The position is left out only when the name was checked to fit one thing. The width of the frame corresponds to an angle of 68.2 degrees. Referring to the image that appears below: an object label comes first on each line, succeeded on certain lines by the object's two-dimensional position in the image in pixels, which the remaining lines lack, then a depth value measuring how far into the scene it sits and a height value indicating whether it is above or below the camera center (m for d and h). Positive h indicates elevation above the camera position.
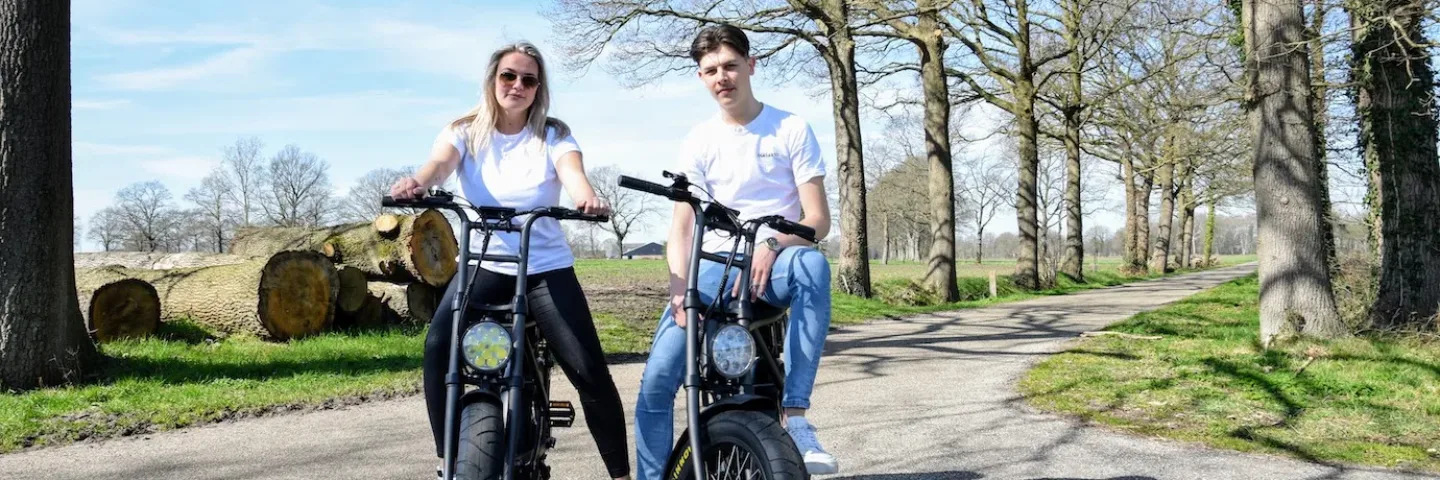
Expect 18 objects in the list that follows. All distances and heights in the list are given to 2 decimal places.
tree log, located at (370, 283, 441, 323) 11.68 -0.33
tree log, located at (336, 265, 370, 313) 11.19 -0.21
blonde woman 3.46 +0.26
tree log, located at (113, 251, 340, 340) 10.36 -0.23
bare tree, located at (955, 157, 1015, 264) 60.62 +4.20
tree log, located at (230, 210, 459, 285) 11.67 +0.26
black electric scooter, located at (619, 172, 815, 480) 2.85 -0.34
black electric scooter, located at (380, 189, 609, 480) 3.01 -0.34
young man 3.28 +0.18
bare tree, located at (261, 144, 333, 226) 63.03 +4.85
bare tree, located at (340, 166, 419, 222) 63.88 +4.56
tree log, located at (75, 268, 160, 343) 9.94 -0.30
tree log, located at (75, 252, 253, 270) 12.62 +0.16
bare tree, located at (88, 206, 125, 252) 63.56 +2.84
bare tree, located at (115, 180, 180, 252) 63.09 +3.60
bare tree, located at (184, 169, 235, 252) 61.50 +3.79
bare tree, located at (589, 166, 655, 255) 68.32 +4.31
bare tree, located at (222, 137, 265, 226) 61.88 +5.15
